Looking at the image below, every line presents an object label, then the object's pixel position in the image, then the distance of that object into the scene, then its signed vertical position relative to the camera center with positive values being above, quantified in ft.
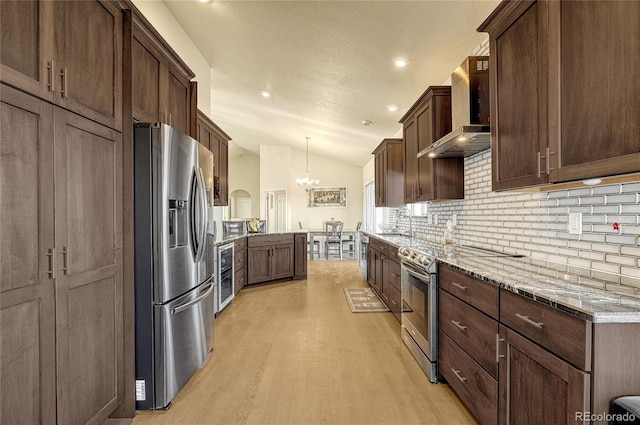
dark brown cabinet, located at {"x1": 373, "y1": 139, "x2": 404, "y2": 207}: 17.72 +2.13
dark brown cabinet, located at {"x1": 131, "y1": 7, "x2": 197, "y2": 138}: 7.45 +3.40
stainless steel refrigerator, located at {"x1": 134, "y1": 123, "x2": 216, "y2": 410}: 7.13 -1.05
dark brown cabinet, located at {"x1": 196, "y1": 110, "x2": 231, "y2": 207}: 14.19 +3.00
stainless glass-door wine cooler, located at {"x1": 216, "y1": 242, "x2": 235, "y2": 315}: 14.06 -2.69
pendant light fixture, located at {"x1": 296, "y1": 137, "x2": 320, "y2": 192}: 30.76 +2.77
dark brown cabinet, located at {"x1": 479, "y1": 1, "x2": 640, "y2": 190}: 4.17 +1.80
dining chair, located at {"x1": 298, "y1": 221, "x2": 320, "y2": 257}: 33.38 -3.25
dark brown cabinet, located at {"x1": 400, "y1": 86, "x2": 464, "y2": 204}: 10.96 +1.88
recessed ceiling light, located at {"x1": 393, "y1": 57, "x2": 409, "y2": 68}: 11.80 +5.28
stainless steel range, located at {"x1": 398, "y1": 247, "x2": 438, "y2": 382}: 8.30 -2.55
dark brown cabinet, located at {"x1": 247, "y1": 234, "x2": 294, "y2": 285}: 18.74 -2.57
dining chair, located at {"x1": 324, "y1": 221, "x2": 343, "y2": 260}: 29.81 -1.99
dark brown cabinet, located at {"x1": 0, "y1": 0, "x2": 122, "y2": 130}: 4.39 +2.43
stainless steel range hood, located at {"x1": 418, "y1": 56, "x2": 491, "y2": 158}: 8.13 +2.72
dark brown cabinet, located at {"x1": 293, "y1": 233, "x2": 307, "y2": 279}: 20.97 -2.69
